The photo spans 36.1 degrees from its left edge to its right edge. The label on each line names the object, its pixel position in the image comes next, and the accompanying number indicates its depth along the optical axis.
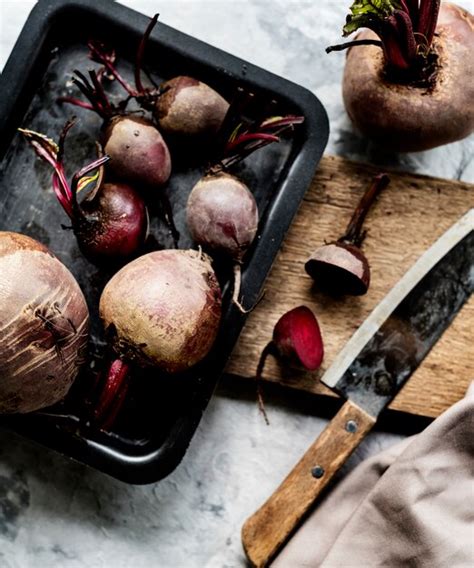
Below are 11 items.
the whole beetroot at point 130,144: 0.91
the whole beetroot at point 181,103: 0.92
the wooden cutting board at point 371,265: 1.01
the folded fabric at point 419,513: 0.91
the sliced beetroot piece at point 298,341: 0.96
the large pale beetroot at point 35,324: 0.81
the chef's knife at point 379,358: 0.97
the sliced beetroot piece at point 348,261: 0.94
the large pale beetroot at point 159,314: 0.86
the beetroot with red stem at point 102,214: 0.90
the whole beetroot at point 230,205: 0.90
